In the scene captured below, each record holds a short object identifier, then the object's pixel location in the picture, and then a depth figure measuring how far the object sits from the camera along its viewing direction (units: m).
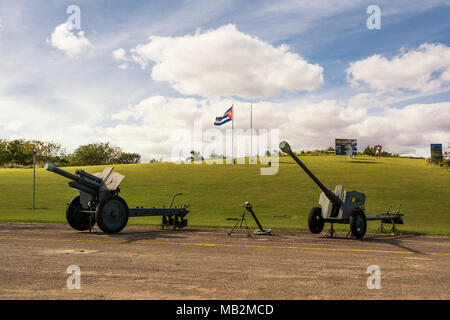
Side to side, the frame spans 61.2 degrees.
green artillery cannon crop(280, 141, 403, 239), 13.61
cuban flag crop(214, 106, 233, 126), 45.47
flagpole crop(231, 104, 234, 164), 51.18
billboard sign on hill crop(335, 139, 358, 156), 59.78
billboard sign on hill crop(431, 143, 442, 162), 52.31
